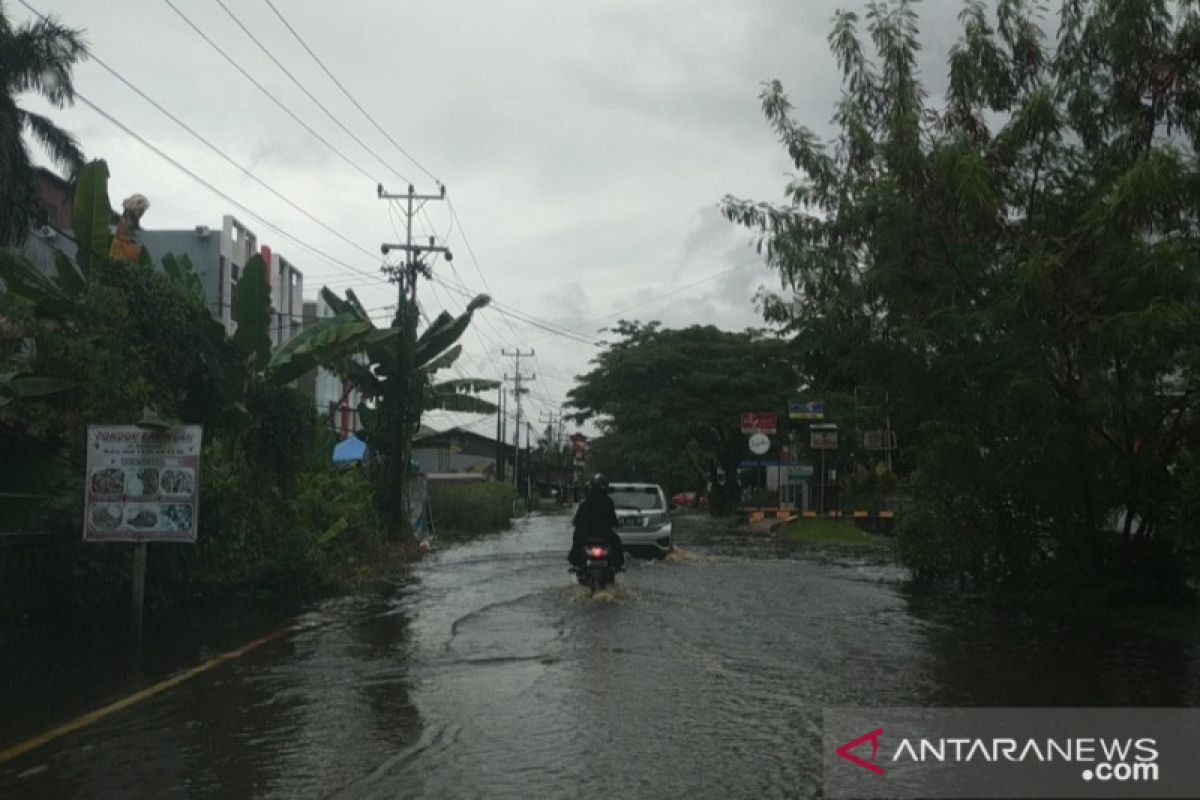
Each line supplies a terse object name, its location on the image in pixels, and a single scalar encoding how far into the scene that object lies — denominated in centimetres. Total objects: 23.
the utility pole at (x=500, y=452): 6332
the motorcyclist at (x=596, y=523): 1588
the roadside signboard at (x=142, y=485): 1214
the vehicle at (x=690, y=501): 9078
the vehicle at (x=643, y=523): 2283
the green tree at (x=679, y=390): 4916
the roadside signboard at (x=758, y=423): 4428
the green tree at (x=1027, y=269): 1217
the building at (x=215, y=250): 4778
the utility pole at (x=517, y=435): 7264
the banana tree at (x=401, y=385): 2706
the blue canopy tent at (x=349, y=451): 3605
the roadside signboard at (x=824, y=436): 3581
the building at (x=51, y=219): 3428
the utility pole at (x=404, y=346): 2800
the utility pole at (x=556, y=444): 11078
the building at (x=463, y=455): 7569
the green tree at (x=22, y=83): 2405
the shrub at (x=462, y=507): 3891
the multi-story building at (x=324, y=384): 6043
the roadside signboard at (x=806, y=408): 3522
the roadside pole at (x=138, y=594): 1217
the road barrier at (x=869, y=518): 3841
